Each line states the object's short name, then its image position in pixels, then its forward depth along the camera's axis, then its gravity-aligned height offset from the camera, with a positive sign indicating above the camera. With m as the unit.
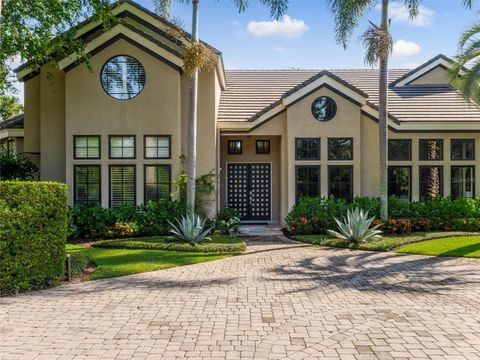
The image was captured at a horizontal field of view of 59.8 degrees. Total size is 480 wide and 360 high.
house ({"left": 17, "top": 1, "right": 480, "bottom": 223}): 16.25 +1.97
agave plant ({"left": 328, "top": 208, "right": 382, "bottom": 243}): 13.55 -1.67
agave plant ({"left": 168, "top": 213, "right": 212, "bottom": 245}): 13.46 -1.70
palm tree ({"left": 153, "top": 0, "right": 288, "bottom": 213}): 14.62 +1.97
